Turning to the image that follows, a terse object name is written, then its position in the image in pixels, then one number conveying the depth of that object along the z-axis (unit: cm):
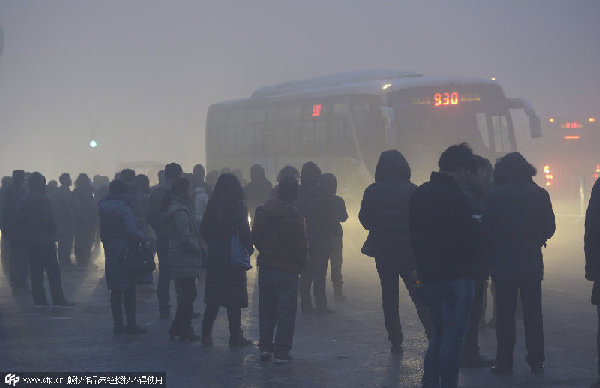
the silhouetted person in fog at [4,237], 1572
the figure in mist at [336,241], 1291
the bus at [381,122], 2352
